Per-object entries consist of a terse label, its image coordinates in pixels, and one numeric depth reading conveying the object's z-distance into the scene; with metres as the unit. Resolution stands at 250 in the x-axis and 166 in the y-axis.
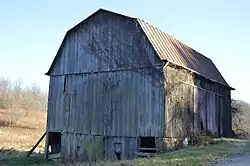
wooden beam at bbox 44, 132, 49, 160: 25.70
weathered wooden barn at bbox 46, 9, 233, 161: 21.12
